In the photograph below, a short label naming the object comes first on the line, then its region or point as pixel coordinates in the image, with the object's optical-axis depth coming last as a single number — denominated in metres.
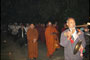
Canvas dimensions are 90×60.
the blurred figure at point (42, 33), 7.05
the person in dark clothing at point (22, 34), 5.80
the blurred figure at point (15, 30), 8.42
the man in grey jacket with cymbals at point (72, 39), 1.65
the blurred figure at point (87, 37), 4.51
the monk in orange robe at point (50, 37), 4.07
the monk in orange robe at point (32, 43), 3.83
